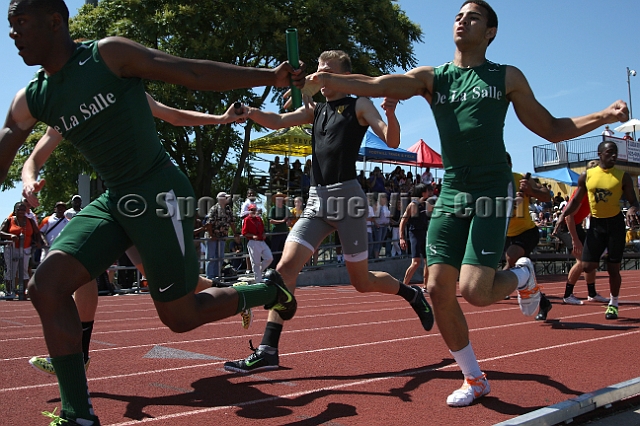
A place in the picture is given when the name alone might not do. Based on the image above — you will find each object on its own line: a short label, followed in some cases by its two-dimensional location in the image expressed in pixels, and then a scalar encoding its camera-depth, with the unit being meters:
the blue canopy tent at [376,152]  22.02
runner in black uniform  5.18
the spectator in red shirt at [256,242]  14.09
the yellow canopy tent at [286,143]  23.28
